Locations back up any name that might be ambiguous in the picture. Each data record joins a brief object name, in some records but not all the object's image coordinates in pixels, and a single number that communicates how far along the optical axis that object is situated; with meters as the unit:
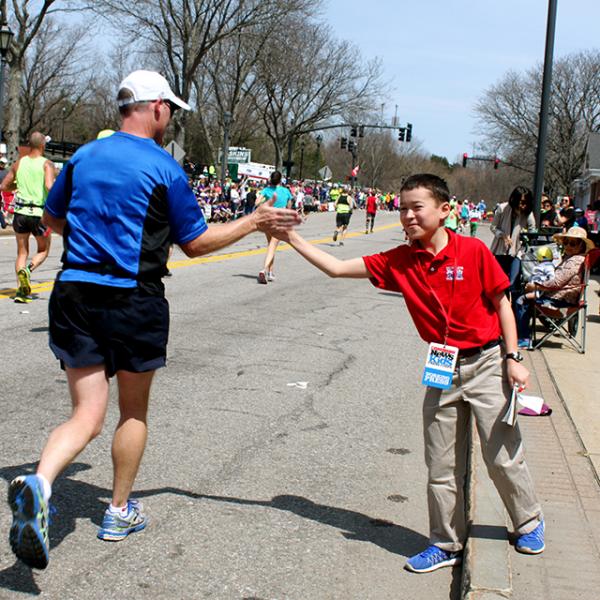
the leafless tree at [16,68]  34.56
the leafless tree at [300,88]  56.47
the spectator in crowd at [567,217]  15.29
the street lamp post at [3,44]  25.64
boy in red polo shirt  4.06
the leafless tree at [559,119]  69.50
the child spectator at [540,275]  10.39
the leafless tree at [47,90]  63.62
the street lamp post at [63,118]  77.33
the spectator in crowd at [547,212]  20.10
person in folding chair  10.32
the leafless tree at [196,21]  40.62
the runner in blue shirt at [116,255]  3.80
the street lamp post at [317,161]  114.53
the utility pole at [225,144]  46.00
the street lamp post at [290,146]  58.25
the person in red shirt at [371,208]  36.88
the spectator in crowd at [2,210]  22.48
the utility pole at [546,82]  13.48
